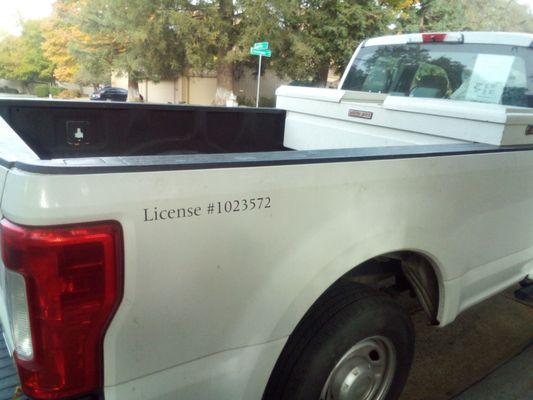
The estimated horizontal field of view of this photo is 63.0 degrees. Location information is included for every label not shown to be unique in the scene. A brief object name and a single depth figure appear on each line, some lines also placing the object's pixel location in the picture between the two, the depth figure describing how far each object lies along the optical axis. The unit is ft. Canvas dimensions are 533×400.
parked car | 95.56
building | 94.69
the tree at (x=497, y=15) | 97.91
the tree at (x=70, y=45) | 77.51
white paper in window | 10.76
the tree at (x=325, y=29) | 63.16
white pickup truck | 3.67
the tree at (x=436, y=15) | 75.82
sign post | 44.47
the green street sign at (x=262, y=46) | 44.45
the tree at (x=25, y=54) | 160.45
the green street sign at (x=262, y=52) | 44.52
